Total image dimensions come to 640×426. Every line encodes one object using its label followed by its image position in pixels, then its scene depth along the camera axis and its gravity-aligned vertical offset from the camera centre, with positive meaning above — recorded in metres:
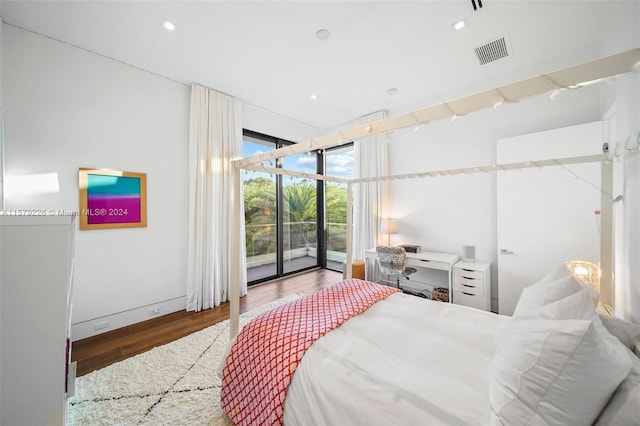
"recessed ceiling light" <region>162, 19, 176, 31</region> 2.07 +1.70
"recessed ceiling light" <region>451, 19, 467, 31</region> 2.08 +1.70
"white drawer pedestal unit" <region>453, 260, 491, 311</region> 2.76 -0.87
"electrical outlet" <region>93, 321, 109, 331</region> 2.50 -1.21
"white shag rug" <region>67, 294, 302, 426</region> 1.52 -1.31
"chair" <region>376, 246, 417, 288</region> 3.17 -0.65
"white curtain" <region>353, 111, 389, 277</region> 4.01 +0.38
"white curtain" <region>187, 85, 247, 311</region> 3.11 +0.25
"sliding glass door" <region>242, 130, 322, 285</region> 4.07 -0.07
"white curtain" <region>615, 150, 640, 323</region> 1.20 -0.17
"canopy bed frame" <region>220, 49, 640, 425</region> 0.74 -0.72
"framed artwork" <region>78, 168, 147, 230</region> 2.45 +0.16
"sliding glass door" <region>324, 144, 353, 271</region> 4.95 +0.16
